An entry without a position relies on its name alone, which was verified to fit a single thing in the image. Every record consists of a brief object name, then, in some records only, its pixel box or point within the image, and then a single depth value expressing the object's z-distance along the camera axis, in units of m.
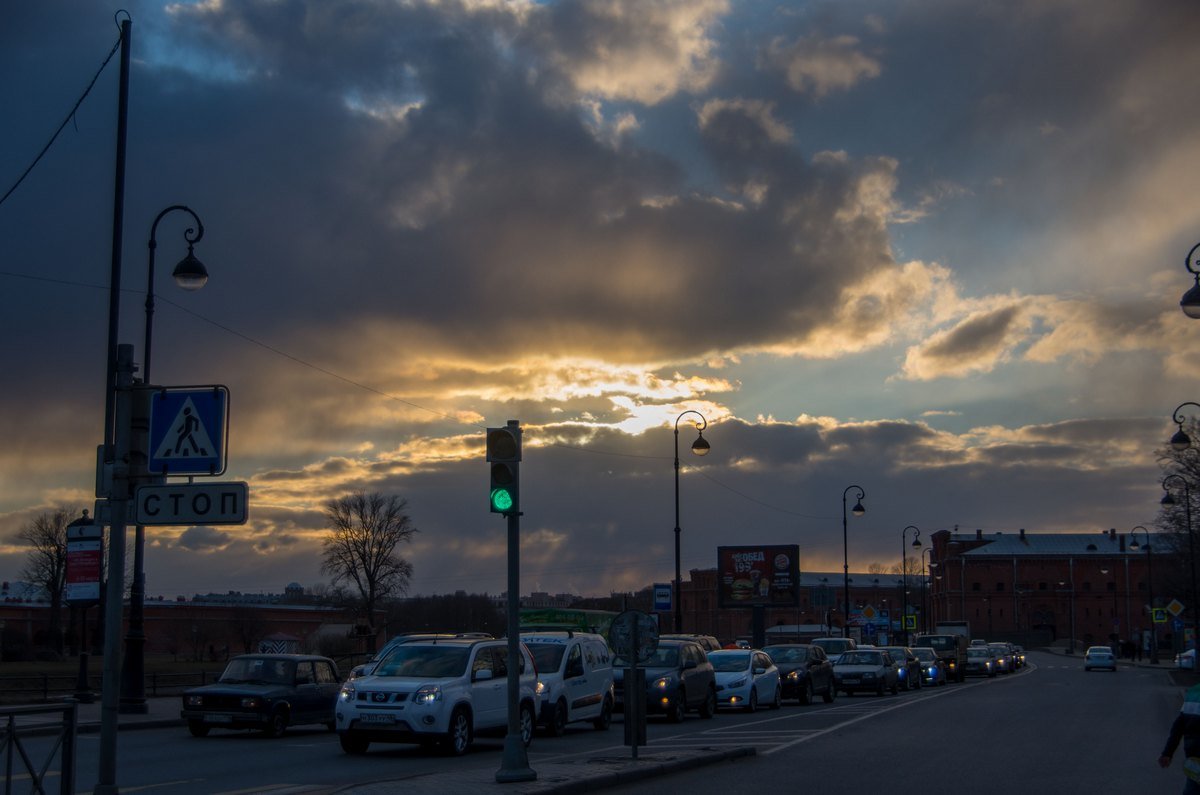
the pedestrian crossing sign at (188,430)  10.09
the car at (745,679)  34.01
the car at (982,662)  70.19
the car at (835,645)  52.50
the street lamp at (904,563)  84.44
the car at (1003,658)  73.68
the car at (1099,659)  70.56
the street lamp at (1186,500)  58.92
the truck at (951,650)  61.31
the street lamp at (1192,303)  23.62
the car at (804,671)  38.50
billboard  71.32
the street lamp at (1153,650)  94.14
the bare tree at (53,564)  88.02
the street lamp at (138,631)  28.11
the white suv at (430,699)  19.66
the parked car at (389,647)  21.97
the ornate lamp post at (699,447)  44.50
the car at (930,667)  55.97
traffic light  14.67
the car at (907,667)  49.44
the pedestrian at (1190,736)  9.63
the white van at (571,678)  25.06
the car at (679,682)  29.67
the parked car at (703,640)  32.12
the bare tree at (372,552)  101.12
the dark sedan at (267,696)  23.58
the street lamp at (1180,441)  39.75
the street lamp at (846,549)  63.41
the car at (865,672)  44.09
